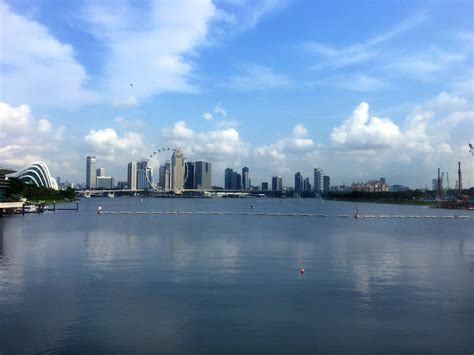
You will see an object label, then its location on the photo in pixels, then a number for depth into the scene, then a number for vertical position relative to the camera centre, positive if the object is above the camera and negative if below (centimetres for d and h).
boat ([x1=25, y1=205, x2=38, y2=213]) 8825 -309
